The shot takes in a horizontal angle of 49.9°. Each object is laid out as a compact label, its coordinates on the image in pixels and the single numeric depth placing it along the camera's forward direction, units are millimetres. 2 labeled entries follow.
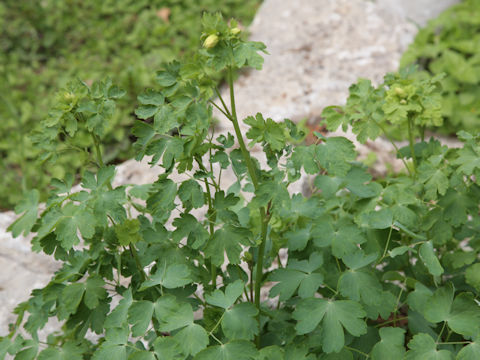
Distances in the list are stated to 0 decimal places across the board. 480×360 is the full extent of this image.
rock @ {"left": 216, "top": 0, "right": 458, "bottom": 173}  3363
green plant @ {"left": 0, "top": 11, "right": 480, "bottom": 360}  1400
